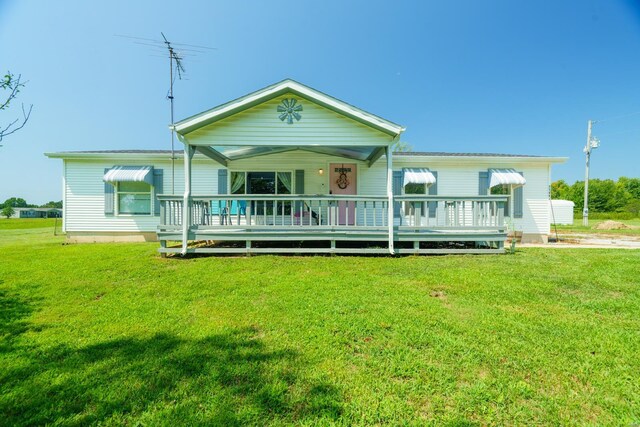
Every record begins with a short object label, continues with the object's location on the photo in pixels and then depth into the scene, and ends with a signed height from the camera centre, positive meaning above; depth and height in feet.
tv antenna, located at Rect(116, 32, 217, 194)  27.55 +17.62
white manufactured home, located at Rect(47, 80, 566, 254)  26.50 +3.36
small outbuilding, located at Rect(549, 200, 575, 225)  70.59 +0.17
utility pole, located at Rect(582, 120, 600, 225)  70.79 +18.80
